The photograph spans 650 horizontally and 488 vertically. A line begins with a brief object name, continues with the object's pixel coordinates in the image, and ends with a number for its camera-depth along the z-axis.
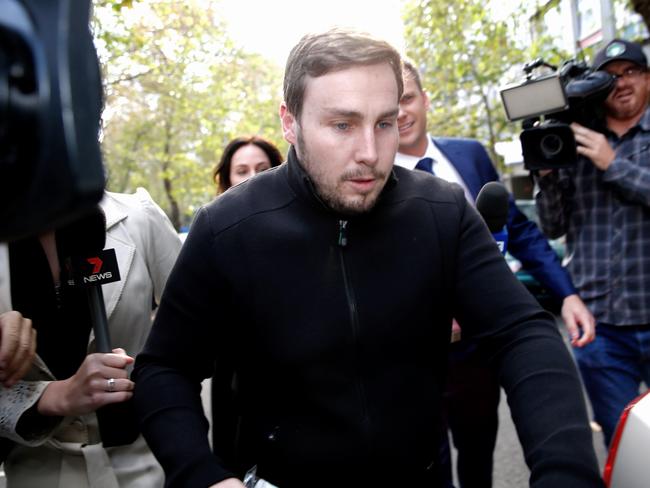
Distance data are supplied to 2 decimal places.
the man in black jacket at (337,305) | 1.71
